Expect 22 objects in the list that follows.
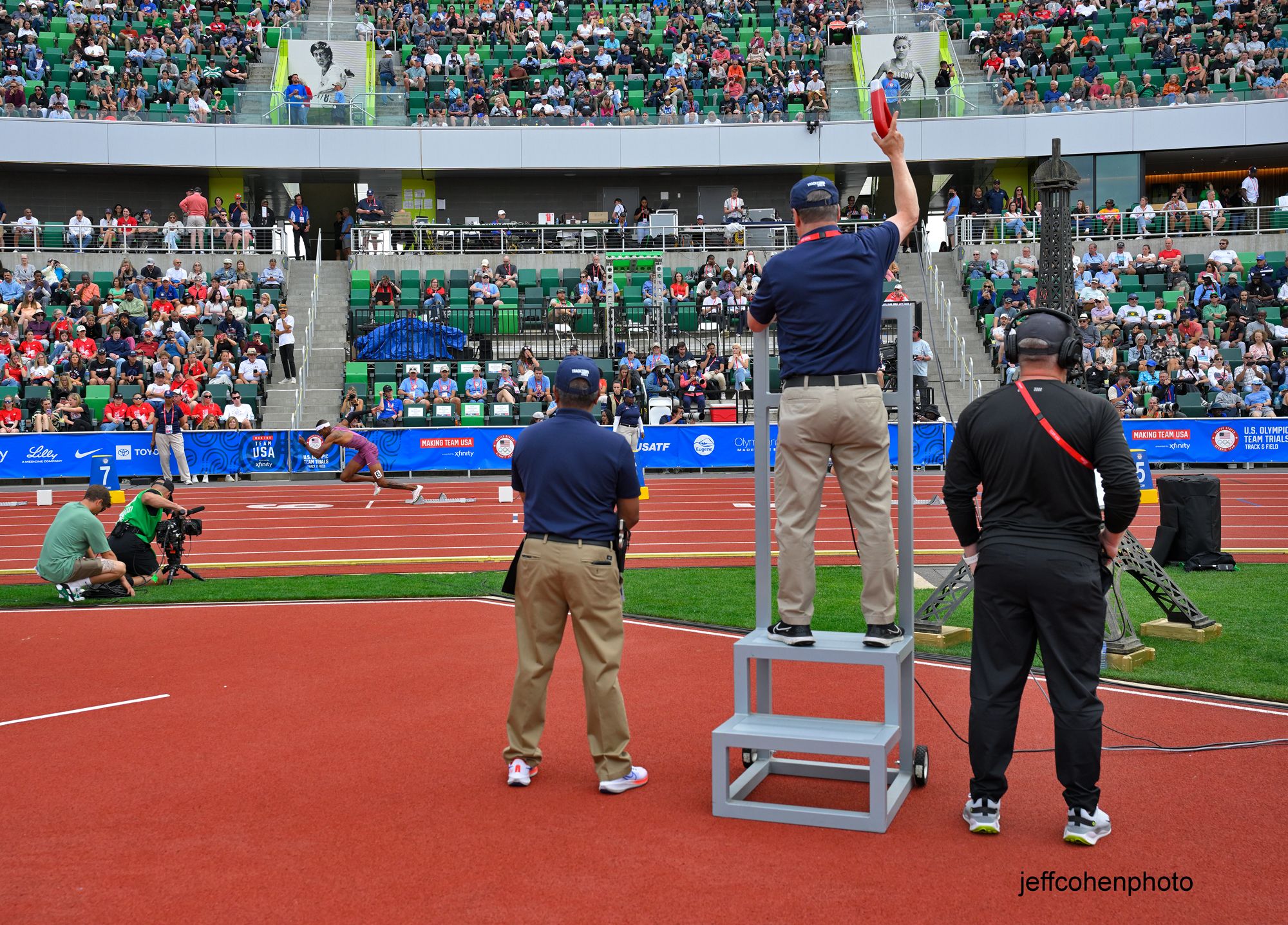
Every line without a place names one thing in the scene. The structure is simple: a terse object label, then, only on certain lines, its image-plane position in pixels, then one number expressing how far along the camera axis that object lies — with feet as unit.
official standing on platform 18.42
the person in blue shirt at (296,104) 119.24
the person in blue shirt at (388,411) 86.33
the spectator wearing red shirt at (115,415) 82.89
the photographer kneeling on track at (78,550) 39.29
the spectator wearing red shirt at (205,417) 84.02
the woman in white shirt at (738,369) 91.25
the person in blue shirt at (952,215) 114.62
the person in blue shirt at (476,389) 88.89
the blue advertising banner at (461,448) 81.00
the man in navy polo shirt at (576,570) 19.86
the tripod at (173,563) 43.55
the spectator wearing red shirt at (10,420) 81.51
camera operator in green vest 42.96
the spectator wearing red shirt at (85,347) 89.51
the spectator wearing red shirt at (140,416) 82.53
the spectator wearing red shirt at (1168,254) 104.42
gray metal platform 18.22
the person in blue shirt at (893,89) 113.70
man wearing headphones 17.01
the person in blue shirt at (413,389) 88.89
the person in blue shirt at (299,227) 116.16
